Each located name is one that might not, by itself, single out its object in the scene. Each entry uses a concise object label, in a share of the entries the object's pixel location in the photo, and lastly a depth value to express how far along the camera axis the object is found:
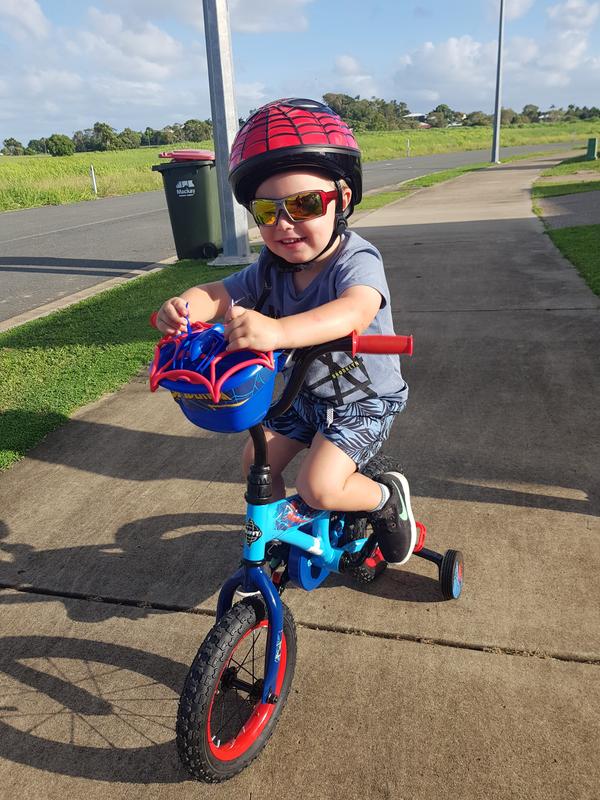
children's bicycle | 1.62
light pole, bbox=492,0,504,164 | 31.02
